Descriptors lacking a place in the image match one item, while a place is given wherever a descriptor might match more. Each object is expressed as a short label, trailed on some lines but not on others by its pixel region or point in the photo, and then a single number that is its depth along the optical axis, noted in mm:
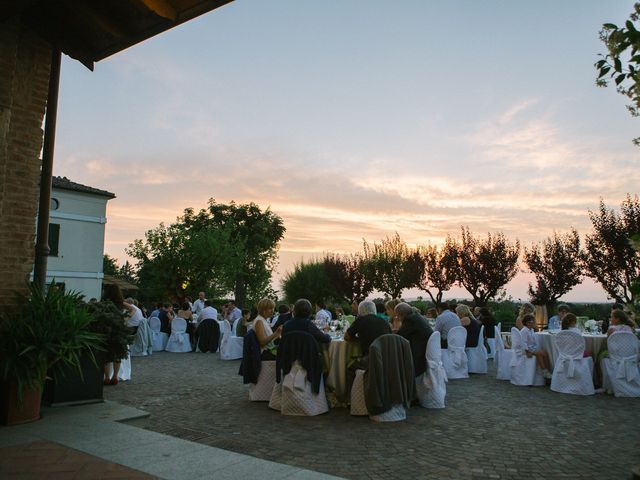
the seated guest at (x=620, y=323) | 8195
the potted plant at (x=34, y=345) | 4934
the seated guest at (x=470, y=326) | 10398
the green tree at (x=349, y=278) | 34219
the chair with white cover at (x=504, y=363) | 9422
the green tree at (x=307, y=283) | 41438
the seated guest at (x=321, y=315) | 10711
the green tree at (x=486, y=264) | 28094
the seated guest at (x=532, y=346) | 8922
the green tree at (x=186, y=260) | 38562
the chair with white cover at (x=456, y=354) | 9719
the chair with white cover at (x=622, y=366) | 7871
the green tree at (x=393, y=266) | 32125
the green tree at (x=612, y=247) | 21078
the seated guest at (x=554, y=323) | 12469
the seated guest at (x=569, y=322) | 8422
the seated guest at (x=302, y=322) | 6645
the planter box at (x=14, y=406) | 5023
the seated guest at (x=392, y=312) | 8719
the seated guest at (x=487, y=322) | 11922
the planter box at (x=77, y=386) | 5957
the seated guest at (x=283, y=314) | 10539
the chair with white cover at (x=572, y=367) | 8062
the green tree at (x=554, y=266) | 23609
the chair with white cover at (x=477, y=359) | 10438
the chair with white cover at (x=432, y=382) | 6879
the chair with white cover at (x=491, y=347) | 13125
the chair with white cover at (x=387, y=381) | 5977
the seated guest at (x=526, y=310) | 9695
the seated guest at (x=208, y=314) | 14305
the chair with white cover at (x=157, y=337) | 14508
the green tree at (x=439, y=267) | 30672
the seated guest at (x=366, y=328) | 6621
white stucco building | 26141
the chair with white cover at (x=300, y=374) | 6270
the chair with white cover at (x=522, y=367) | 8852
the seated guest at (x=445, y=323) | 9914
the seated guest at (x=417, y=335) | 7172
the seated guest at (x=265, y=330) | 7180
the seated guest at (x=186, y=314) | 14617
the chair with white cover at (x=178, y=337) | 14219
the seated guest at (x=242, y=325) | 12836
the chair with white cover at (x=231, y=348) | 12242
